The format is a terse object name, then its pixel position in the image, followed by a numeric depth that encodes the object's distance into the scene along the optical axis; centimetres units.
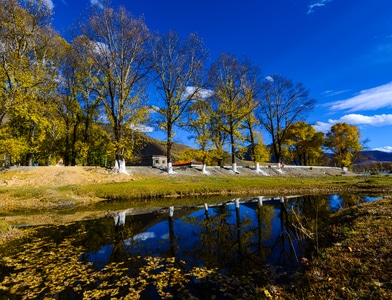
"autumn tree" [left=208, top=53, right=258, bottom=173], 4031
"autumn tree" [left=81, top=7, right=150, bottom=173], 2888
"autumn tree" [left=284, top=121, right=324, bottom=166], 6194
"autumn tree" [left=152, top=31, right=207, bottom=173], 3356
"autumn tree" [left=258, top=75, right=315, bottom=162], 4754
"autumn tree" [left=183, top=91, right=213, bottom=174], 3763
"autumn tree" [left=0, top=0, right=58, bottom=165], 2470
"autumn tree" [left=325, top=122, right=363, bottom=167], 6242
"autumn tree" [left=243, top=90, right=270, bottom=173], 4462
